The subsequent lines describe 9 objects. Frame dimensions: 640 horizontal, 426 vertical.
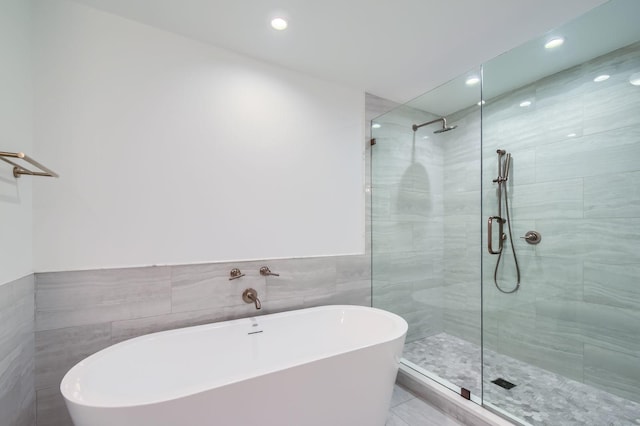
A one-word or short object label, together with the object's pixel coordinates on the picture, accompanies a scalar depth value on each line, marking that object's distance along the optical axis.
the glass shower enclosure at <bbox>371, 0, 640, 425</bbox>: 1.80
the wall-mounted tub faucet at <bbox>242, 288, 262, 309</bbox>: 1.98
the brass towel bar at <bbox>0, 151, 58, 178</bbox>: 1.22
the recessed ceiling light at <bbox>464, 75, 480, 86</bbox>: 2.22
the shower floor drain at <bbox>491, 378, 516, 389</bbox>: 1.96
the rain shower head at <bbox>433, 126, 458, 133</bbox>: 2.72
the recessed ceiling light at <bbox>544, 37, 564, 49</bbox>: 1.79
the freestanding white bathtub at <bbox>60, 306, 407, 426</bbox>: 1.03
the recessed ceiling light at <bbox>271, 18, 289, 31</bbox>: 1.71
